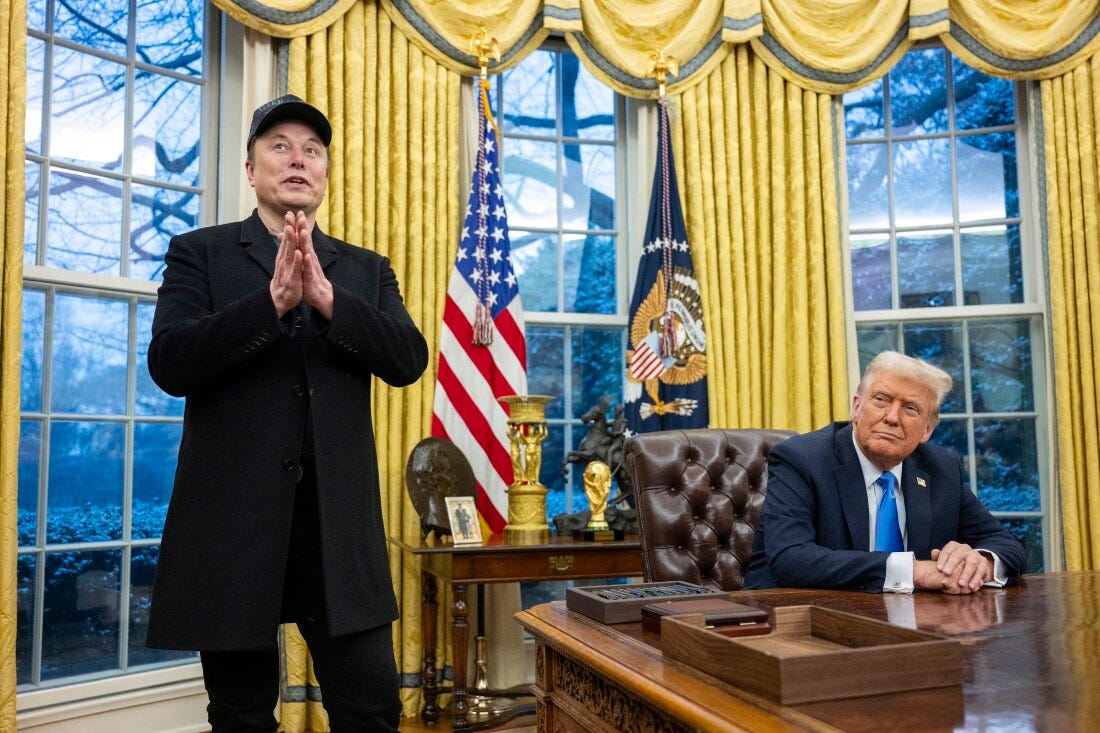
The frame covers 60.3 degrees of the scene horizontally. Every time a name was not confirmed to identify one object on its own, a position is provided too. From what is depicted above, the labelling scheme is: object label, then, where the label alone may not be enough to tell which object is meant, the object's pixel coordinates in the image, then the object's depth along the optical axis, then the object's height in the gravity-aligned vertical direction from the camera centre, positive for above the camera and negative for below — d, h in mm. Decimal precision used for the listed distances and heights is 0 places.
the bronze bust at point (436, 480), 3441 -134
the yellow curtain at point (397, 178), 3732 +1082
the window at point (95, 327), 3201 +428
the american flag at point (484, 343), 3799 +405
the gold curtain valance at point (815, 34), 4180 +1810
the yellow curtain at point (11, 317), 2783 +402
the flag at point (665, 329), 4047 +485
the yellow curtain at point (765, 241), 4211 +894
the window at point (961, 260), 4375 +840
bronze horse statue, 3660 -44
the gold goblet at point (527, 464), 3541 -82
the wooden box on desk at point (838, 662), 862 -217
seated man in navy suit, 2018 -111
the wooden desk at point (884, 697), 837 -259
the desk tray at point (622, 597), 1360 -234
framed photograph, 3363 -277
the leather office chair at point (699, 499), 2244 -146
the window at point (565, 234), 4363 +973
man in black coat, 1645 -19
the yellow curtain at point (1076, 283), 4062 +666
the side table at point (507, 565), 3285 -435
